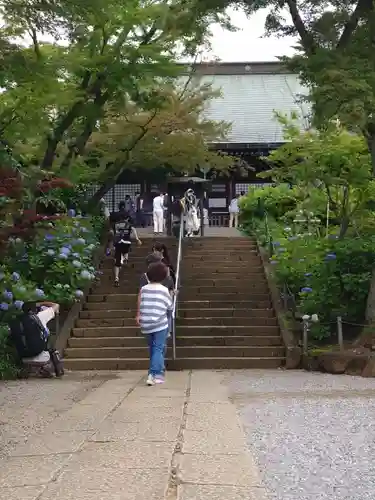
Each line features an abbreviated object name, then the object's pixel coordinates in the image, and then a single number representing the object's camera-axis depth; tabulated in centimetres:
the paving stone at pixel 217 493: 389
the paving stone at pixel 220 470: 420
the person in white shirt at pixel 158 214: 2167
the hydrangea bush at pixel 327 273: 1165
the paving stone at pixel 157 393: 784
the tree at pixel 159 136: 1747
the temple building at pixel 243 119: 2455
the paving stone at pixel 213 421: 589
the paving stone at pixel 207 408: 665
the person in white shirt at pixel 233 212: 2400
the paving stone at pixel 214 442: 500
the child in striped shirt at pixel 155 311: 853
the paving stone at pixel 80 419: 607
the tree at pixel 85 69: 1004
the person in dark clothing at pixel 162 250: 1160
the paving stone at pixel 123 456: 457
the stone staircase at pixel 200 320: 1195
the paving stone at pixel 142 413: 631
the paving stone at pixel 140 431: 545
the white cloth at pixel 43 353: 1016
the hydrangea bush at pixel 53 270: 1134
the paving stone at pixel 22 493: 396
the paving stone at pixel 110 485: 393
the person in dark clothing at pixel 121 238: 1513
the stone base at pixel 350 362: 1022
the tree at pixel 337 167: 1360
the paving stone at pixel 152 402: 706
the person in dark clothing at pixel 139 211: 2520
